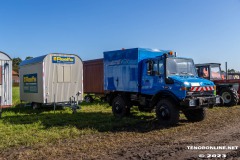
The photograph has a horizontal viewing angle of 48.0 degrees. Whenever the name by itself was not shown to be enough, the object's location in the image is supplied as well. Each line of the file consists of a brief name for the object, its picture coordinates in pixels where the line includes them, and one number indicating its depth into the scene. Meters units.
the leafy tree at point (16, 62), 104.15
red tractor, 15.82
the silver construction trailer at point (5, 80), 12.58
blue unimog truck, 9.63
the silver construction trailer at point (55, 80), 13.37
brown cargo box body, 18.94
